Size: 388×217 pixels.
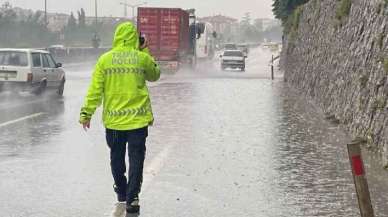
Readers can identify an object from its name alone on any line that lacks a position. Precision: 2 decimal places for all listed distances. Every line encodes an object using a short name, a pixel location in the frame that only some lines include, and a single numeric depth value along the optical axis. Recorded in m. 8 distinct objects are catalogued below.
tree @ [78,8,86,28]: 115.44
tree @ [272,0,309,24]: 40.94
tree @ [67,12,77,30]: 108.57
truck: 38.69
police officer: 7.02
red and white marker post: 5.54
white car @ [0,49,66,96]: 21.59
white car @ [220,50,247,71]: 54.69
